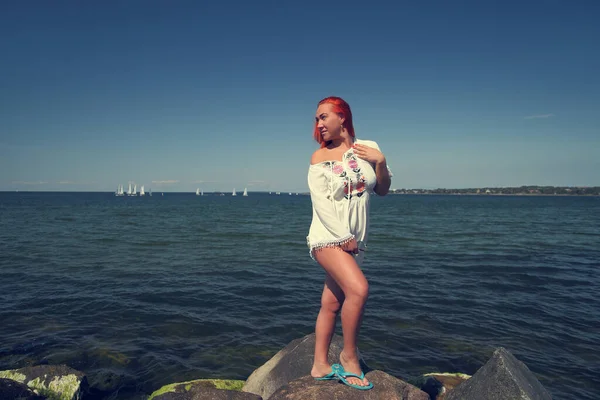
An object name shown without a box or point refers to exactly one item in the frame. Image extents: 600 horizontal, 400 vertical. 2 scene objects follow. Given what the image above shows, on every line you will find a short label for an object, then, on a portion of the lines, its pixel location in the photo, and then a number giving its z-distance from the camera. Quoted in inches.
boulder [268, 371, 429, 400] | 161.6
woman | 150.6
